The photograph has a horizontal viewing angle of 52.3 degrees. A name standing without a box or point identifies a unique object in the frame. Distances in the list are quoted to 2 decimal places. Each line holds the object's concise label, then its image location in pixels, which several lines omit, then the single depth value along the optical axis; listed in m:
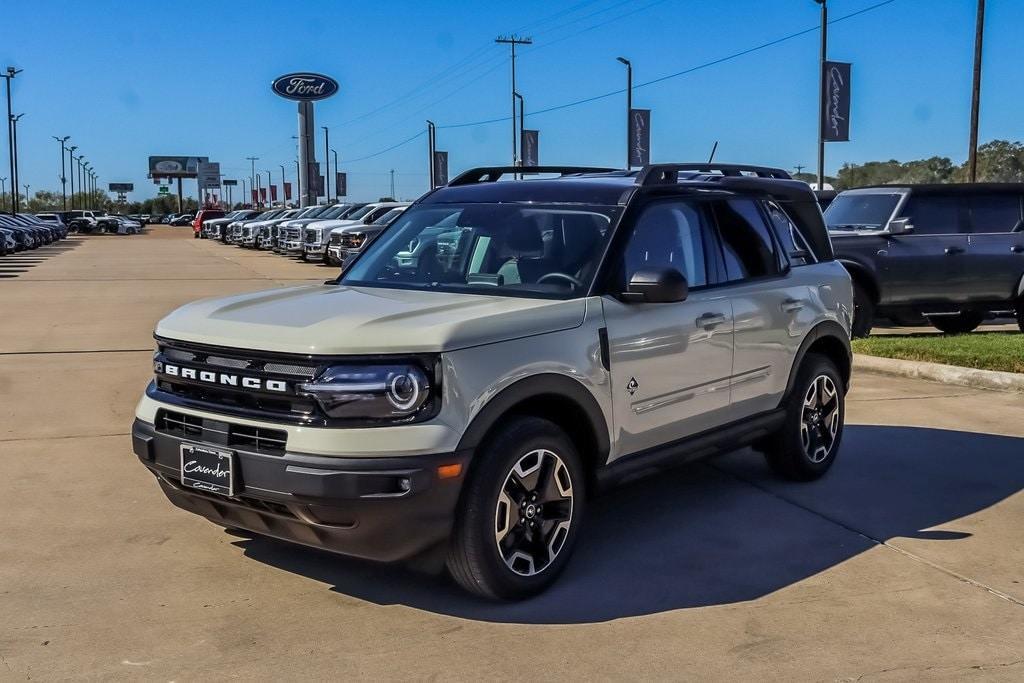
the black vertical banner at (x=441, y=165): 56.00
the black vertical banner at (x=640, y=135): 40.19
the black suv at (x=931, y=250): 12.54
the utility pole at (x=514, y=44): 59.00
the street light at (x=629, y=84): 44.84
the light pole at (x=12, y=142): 75.54
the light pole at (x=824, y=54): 31.14
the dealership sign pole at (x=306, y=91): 57.43
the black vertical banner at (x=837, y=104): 27.50
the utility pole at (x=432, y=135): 59.93
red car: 65.75
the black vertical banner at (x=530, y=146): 49.38
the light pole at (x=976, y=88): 25.39
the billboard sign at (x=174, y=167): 167.75
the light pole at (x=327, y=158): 110.44
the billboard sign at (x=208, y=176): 140.00
